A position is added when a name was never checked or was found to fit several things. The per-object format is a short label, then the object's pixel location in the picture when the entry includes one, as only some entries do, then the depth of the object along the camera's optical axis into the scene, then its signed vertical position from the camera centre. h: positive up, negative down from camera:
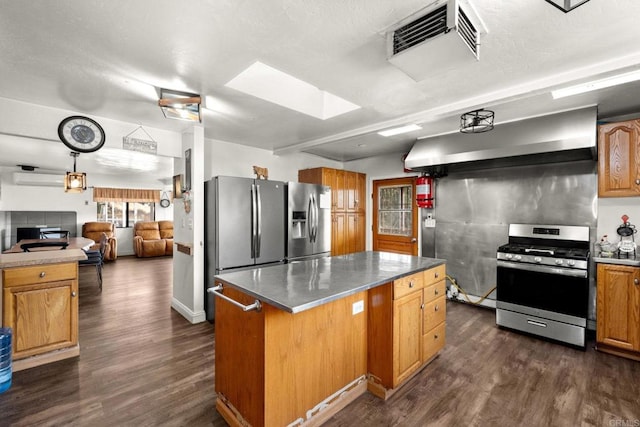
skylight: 2.62 +1.22
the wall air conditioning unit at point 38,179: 7.16 +0.87
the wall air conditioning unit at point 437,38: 1.48 +0.95
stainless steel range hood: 2.79 +0.75
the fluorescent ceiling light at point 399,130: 3.55 +1.06
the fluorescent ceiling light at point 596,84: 2.15 +1.02
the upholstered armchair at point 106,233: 7.95 -0.59
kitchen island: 1.61 -0.82
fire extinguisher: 4.44 +0.33
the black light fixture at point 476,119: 2.67 +0.91
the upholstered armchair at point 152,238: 8.52 -0.80
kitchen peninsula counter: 2.44 -0.81
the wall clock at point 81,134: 2.91 +0.83
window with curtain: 8.64 +0.27
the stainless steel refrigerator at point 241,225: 3.45 -0.16
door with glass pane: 4.97 -0.07
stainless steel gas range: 2.89 -0.78
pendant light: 4.91 +0.53
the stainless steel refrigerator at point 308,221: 4.11 -0.13
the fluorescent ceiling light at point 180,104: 2.50 +0.96
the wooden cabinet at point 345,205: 4.94 +0.14
